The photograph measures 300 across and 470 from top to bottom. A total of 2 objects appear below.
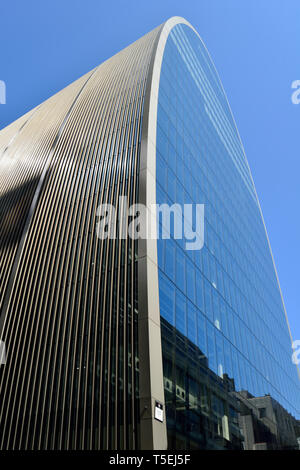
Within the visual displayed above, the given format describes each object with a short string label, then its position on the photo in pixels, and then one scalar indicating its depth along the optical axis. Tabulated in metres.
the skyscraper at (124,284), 15.16
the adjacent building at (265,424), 23.77
